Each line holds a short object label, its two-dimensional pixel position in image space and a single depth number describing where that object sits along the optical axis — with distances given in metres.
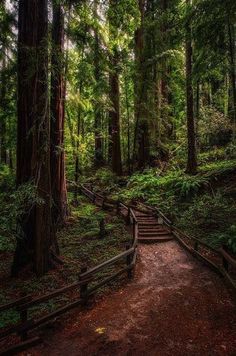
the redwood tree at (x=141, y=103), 21.48
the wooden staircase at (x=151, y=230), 13.25
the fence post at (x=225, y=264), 9.15
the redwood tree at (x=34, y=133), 8.73
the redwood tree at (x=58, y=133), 12.55
